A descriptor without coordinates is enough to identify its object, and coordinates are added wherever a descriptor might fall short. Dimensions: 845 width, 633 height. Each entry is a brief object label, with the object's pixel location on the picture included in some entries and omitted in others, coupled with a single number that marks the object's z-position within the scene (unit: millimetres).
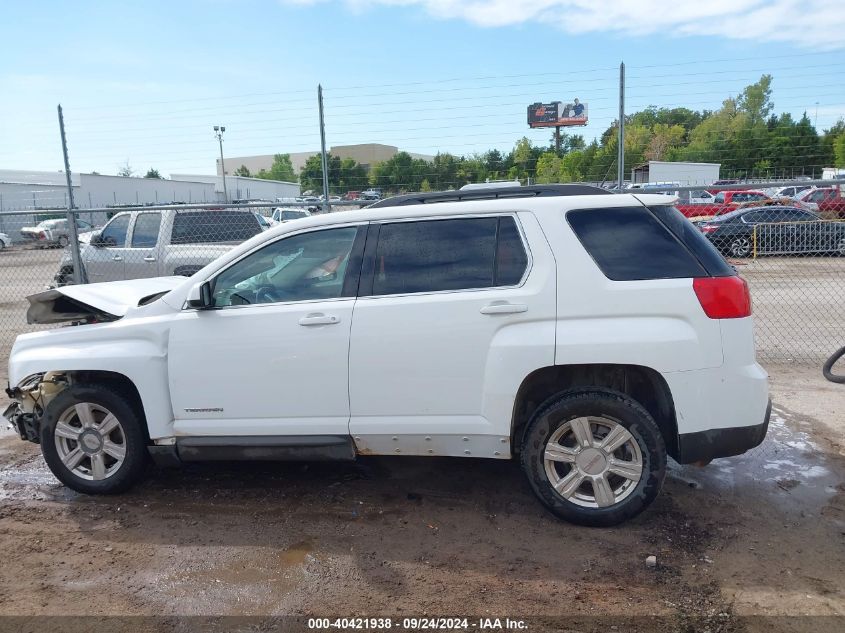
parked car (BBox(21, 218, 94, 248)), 27316
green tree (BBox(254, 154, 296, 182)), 81500
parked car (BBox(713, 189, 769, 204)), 23125
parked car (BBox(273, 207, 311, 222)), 21984
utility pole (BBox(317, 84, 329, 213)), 8633
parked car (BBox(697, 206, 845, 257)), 12820
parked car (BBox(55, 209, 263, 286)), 9781
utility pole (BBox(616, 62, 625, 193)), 7936
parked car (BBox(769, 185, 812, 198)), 20766
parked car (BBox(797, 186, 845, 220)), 15964
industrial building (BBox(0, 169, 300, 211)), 35438
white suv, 3777
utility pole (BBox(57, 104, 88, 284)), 8945
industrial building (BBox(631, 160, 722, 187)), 28195
